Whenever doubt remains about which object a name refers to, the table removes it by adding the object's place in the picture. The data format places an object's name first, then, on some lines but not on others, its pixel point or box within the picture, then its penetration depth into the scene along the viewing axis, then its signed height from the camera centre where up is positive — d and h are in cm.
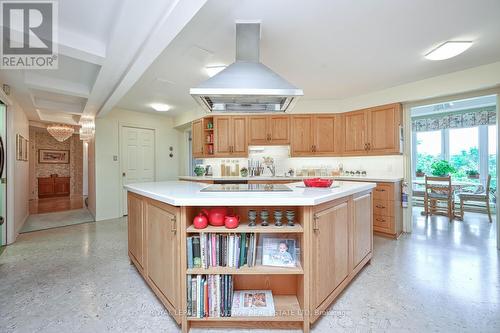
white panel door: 516 +26
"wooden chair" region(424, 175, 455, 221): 439 -66
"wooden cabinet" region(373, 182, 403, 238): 341 -72
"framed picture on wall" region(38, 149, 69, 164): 794 +41
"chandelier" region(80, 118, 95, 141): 492 +88
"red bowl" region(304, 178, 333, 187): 213 -17
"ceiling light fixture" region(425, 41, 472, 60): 238 +127
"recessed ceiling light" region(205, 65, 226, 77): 291 +130
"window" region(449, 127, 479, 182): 538 +33
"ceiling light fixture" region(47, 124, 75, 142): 577 +97
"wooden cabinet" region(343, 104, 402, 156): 367 +60
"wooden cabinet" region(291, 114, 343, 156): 434 +59
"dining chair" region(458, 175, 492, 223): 428 -67
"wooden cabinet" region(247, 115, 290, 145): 446 +73
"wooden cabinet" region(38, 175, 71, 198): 782 -70
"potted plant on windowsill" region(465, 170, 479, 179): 521 -25
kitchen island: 149 -64
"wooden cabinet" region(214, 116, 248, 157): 455 +61
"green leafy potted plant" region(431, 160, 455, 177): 508 -13
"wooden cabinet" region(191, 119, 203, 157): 486 +64
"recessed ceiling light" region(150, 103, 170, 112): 458 +126
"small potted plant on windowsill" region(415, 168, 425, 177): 609 -24
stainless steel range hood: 190 +71
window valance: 505 +110
